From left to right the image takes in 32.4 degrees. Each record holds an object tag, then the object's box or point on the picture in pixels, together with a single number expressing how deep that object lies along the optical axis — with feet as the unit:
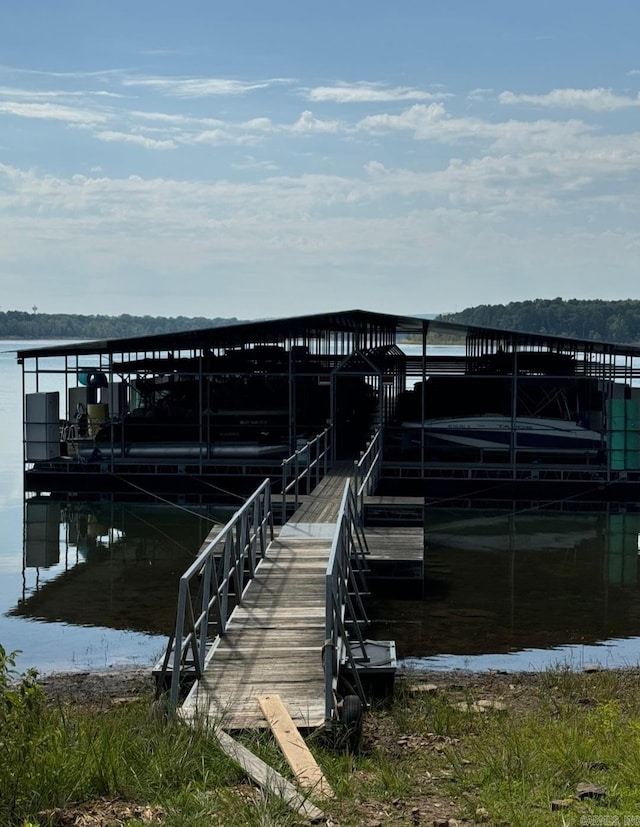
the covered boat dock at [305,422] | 79.36
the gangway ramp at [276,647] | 26.27
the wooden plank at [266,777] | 19.20
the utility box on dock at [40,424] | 83.35
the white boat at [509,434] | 83.05
